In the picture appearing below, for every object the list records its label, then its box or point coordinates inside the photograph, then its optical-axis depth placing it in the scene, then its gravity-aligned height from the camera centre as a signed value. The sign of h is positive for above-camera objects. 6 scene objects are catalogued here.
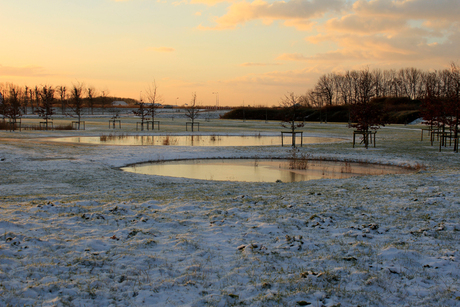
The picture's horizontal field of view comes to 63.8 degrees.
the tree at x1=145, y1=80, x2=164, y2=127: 50.33 +3.82
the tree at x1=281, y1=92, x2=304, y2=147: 25.18 +1.19
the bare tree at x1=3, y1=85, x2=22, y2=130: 37.31 +1.21
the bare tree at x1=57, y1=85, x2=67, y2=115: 100.30 +9.44
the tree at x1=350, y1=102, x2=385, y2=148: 23.80 +0.58
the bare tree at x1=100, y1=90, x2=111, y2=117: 125.31 +8.79
